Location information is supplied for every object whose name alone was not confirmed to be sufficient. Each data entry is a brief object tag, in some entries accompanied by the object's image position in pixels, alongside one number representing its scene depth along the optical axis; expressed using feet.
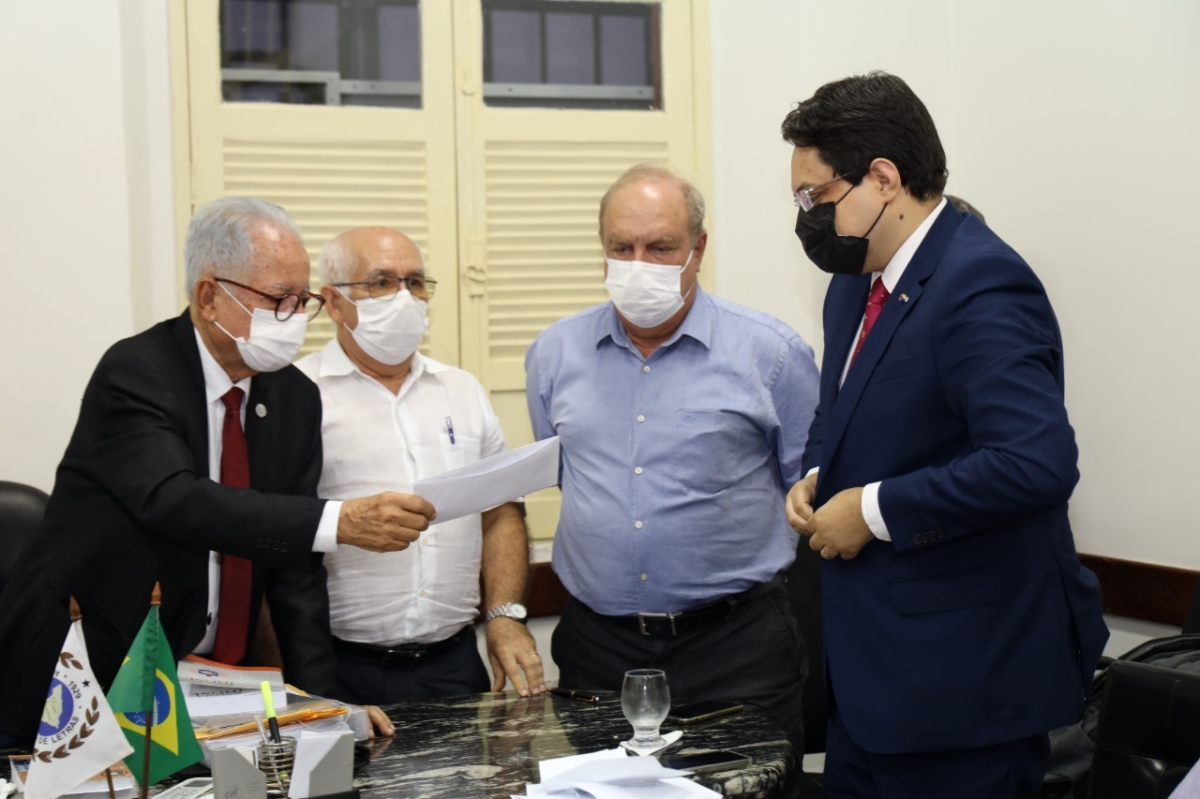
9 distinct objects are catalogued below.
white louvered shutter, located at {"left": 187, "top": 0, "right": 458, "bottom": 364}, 11.69
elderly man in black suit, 6.57
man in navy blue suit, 5.43
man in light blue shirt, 8.04
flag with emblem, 4.78
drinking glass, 5.85
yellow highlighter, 5.25
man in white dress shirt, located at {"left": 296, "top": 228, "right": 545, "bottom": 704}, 8.12
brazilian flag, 4.80
